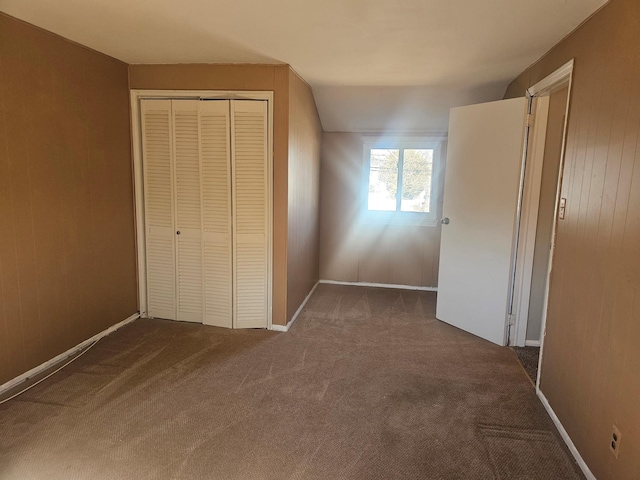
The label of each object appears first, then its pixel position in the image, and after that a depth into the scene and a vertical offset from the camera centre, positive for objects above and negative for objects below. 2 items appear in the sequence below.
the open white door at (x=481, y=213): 3.12 -0.11
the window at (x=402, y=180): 4.73 +0.23
